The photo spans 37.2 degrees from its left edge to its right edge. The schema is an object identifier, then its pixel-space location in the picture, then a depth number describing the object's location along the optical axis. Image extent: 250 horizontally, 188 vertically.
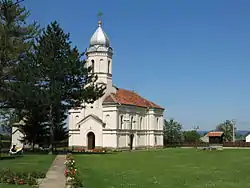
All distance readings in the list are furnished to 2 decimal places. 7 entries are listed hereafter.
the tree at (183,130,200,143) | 97.56
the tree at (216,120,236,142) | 110.62
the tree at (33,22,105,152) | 38.56
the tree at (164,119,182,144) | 89.12
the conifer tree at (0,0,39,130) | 31.05
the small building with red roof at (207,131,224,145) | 69.12
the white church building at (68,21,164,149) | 56.09
